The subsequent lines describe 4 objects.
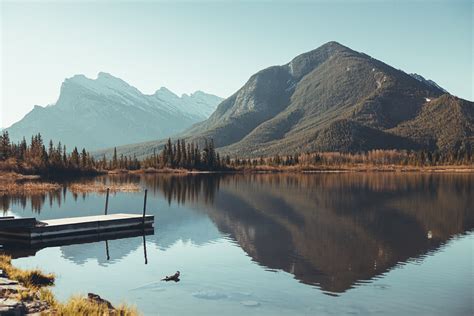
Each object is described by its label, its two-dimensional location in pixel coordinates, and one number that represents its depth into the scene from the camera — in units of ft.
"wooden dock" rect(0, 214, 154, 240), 141.90
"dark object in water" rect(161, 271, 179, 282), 102.73
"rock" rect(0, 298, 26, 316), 57.52
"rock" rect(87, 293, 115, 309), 74.84
